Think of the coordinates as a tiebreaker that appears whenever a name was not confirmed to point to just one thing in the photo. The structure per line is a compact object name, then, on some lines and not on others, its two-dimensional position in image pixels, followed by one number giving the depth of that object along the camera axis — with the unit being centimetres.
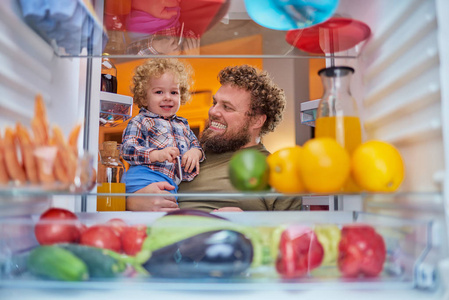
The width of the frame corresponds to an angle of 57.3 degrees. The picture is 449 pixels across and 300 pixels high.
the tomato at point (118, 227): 82
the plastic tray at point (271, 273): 73
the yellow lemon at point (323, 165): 76
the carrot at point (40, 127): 83
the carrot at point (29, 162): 77
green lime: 82
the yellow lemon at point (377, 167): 78
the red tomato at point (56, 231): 77
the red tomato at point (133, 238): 79
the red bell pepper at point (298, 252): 76
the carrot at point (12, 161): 79
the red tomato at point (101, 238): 81
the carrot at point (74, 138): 85
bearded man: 201
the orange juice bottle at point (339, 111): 93
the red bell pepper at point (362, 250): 76
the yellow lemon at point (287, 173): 82
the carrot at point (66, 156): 78
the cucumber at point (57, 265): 71
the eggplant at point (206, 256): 74
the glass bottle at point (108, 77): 170
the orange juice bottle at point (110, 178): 150
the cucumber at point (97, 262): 74
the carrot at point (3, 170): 78
